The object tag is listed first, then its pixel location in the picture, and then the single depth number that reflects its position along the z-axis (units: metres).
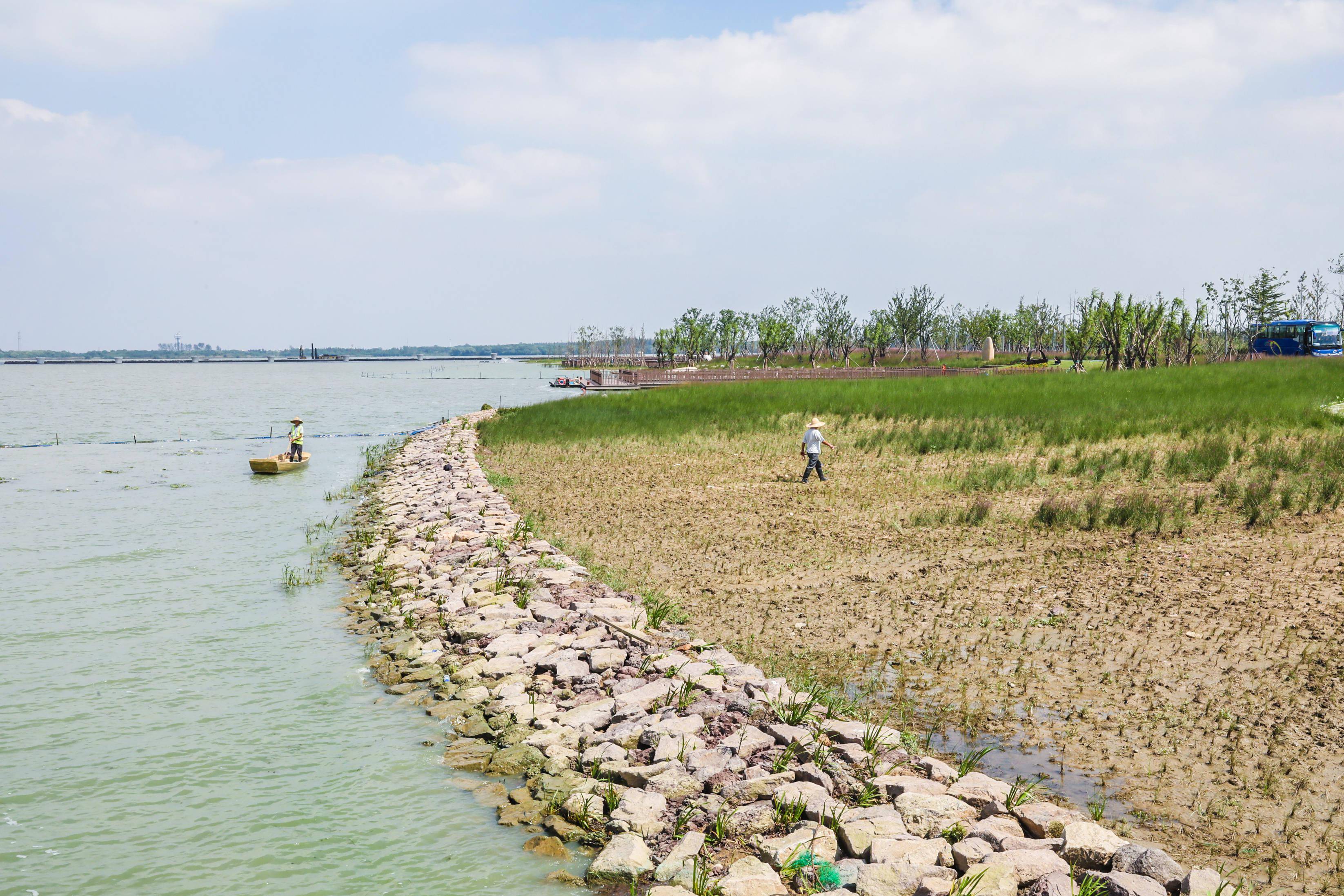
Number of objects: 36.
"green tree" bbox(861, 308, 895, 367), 88.12
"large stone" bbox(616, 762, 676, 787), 6.38
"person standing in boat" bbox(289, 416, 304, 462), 27.29
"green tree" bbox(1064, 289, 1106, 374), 63.19
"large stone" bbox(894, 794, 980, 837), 5.49
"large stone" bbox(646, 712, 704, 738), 7.00
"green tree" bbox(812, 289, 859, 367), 101.94
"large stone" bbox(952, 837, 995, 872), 5.04
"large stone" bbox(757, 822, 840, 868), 5.29
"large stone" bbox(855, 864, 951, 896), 4.88
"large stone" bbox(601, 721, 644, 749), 7.03
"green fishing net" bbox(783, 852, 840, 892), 5.02
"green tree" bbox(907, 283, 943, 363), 88.81
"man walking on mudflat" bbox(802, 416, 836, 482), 18.47
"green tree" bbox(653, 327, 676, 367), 114.00
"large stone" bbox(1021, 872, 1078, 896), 4.66
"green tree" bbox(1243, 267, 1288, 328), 73.12
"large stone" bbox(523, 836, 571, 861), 5.80
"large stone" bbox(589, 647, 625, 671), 8.61
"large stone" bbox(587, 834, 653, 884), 5.38
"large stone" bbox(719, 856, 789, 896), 4.96
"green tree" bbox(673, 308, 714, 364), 110.25
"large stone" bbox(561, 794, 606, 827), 6.11
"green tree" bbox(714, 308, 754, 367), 114.81
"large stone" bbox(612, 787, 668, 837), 5.83
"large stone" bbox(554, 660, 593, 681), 8.48
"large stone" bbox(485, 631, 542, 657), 9.32
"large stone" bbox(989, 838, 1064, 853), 5.18
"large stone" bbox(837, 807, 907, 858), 5.29
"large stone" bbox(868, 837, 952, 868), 5.09
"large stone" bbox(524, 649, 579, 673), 8.80
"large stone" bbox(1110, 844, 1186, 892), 4.74
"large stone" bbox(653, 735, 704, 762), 6.65
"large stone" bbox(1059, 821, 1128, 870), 5.00
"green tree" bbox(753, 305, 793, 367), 98.44
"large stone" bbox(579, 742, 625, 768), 6.80
